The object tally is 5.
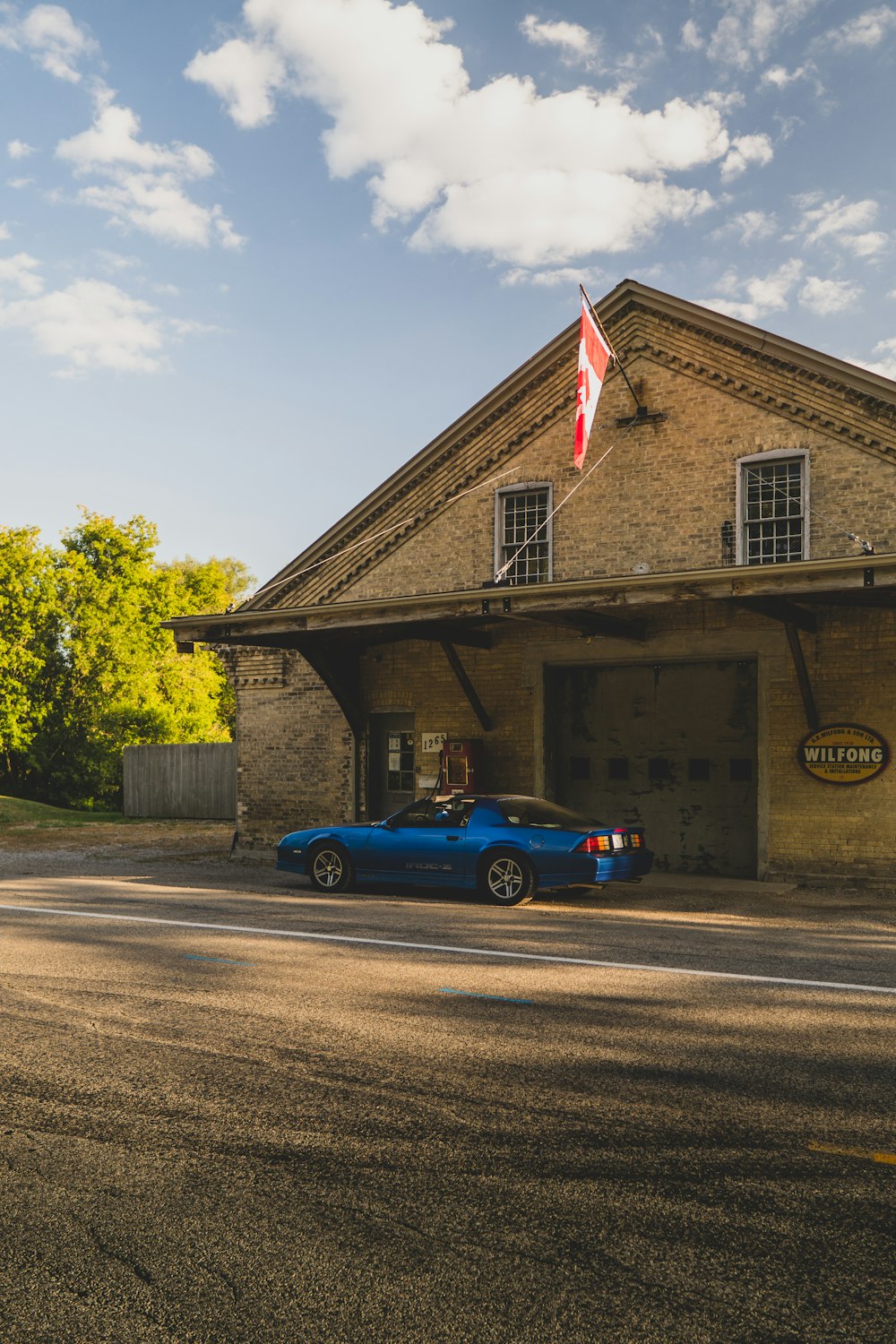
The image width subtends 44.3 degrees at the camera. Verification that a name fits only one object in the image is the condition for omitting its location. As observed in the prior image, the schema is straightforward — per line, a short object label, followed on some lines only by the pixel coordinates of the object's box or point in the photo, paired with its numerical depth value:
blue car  12.52
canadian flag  16.08
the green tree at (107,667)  41.31
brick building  14.97
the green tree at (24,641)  40.44
